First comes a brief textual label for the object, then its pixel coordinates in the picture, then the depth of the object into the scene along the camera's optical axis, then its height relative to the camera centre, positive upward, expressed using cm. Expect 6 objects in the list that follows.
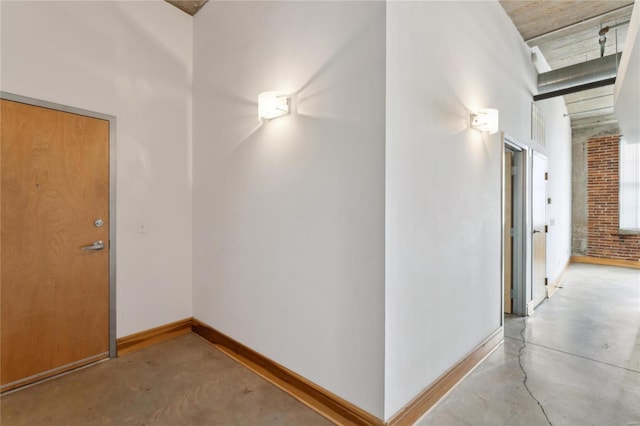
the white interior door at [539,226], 387 -20
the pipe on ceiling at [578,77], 353 +168
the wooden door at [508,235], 371 -30
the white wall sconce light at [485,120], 251 +77
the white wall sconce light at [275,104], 213 +77
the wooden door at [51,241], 218 -24
